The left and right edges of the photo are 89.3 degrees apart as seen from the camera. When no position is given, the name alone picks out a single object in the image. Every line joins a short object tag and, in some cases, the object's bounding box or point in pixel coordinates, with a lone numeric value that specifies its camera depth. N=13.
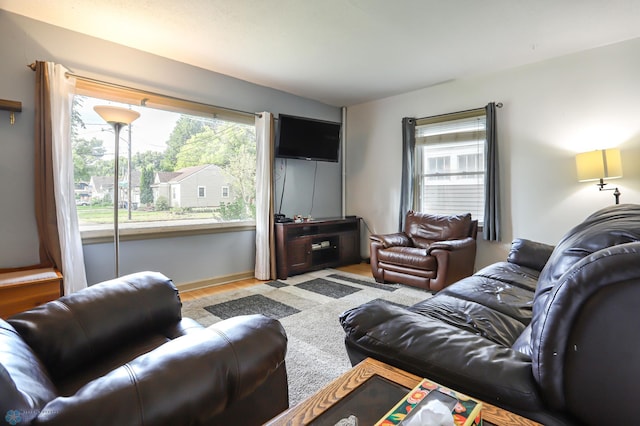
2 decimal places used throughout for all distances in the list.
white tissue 0.64
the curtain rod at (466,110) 3.90
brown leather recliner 3.43
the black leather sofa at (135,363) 0.69
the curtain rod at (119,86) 2.80
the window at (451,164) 4.13
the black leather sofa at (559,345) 0.70
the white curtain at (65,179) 2.70
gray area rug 1.95
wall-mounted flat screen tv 4.27
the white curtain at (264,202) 4.13
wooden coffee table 0.75
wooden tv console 4.17
